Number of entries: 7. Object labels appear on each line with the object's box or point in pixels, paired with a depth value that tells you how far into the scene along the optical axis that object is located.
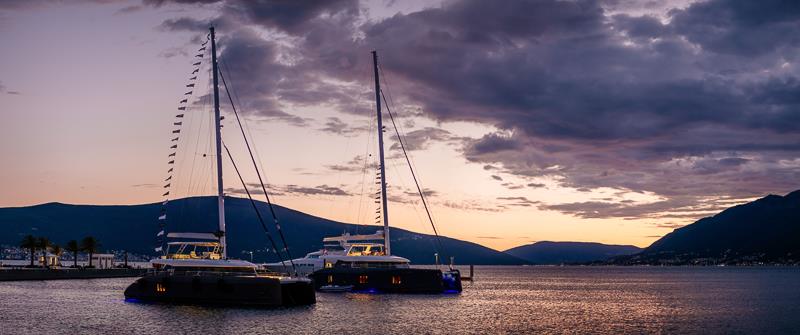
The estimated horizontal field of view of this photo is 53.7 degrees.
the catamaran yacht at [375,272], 94.06
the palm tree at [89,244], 184.81
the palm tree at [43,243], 168.00
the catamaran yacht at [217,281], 68.62
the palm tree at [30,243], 167.38
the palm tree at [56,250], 180.38
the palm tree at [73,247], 183.88
